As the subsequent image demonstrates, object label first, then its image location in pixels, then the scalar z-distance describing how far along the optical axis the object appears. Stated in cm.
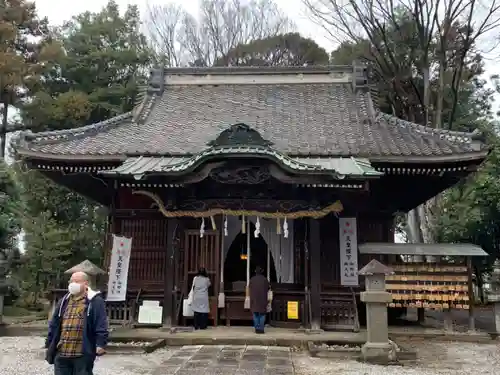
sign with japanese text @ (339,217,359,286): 1092
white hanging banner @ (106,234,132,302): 1066
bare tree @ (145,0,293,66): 2511
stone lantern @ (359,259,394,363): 790
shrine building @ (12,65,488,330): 999
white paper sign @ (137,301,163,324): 1050
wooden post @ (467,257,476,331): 1029
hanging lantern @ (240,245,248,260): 1333
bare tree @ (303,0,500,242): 1689
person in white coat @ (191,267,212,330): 1017
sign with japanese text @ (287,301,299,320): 1063
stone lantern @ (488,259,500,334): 1072
